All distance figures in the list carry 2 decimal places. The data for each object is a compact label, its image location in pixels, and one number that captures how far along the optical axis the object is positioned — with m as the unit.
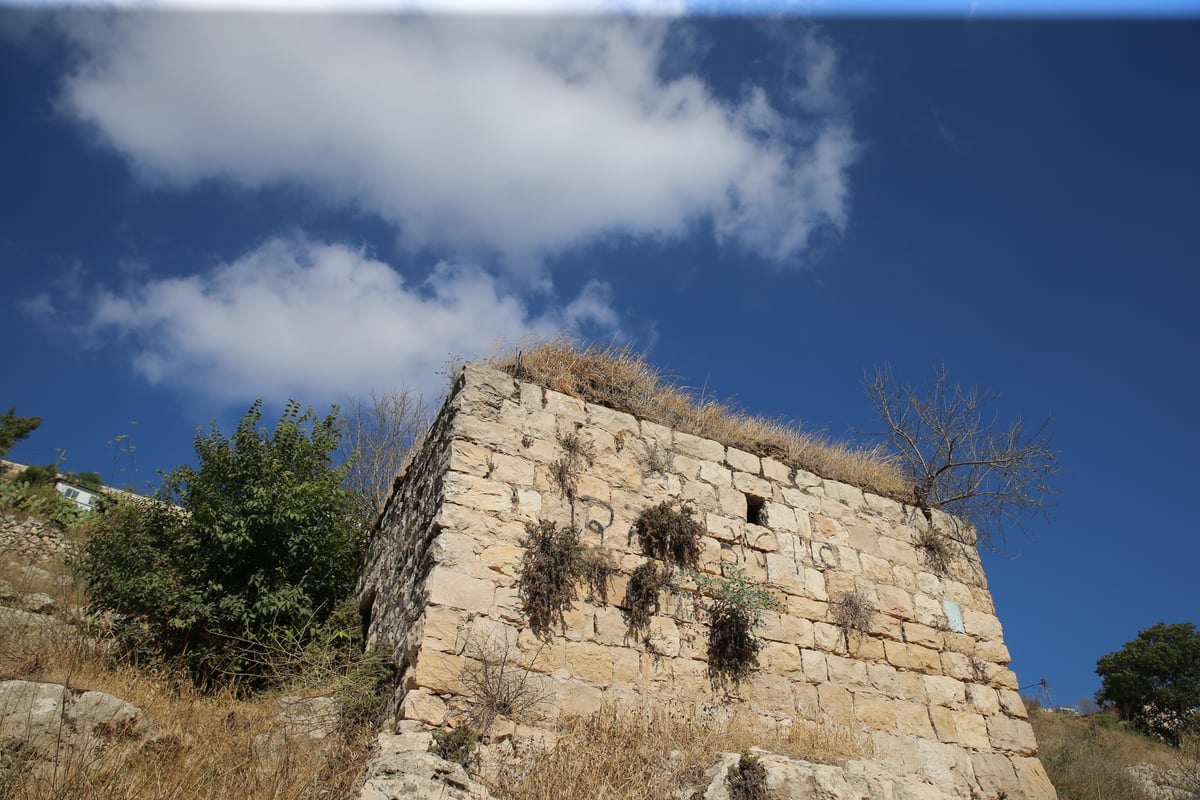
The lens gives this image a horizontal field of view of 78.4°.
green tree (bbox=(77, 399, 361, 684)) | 7.10
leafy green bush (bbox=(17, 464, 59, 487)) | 17.16
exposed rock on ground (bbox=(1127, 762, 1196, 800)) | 9.98
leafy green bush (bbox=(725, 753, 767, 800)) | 4.57
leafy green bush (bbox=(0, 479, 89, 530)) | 14.24
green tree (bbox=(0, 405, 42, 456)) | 21.83
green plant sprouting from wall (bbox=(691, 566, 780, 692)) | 6.46
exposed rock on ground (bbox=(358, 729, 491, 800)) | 4.38
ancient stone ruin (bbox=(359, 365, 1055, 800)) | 5.75
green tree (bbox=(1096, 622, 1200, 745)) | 19.59
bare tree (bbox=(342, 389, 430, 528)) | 14.41
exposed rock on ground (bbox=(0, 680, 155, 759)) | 4.84
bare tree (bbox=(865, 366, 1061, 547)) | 9.21
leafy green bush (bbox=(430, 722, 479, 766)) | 4.93
